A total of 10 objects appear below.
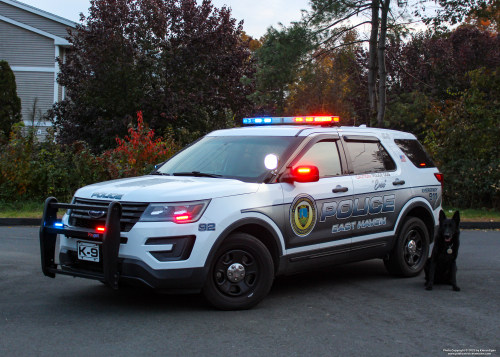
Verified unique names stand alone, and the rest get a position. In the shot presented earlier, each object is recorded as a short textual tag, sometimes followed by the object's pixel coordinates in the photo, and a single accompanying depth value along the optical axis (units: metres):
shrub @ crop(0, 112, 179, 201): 14.48
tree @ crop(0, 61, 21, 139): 25.56
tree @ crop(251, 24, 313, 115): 21.31
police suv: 5.16
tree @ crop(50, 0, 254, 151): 20.77
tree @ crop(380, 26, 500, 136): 32.59
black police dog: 6.60
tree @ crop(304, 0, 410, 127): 21.36
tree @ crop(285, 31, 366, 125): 45.08
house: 30.55
